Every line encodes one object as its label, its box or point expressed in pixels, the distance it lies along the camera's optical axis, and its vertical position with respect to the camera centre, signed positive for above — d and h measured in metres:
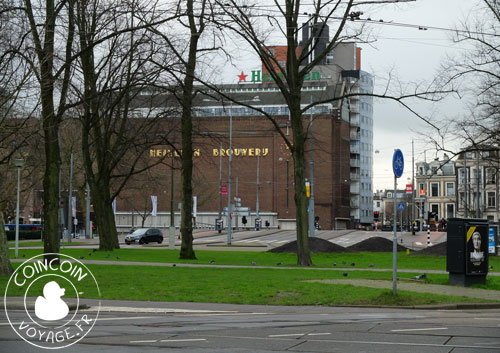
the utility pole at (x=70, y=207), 68.76 +0.81
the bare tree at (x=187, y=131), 36.78 +4.06
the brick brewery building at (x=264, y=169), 115.44 +6.97
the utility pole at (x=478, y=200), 62.97 +1.31
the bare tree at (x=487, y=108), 36.06 +5.58
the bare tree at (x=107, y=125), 38.56 +5.18
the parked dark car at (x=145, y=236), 71.69 -1.80
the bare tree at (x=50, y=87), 25.78 +4.26
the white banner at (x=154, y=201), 72.18 +1.38
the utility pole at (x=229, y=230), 62.28 -1.10
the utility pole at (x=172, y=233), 55.62 -1.15
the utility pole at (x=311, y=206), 59.81 +0.78
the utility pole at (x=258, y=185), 102.91 +4.17
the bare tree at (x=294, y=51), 30.91 +6.66
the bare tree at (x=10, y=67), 23.80 +4.65
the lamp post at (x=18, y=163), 39.03 +2.59
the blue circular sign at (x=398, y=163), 18.31 +1.24
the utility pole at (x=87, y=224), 78.61 -0.79
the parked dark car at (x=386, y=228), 121.56 -1.77
